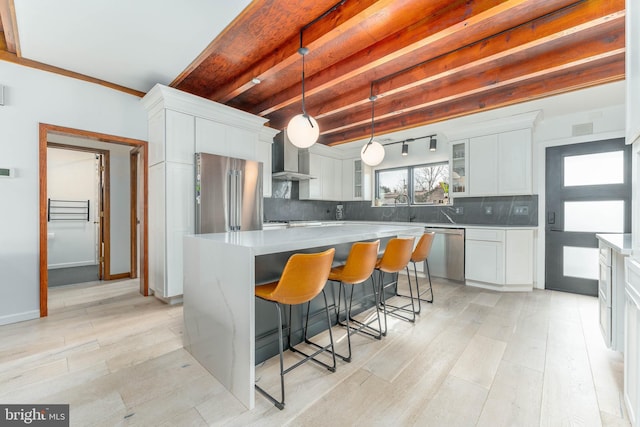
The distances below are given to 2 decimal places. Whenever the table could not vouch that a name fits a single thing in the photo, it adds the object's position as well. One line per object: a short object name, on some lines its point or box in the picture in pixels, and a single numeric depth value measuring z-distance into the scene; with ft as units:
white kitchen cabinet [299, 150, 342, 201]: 17.52
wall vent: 12.07
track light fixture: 15.40
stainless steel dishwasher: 13.83
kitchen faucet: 17.44
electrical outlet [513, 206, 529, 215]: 13.61
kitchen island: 5.07
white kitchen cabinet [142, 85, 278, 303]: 10.49
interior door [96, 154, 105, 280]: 14.56
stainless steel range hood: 15.94
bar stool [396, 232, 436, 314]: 9.98
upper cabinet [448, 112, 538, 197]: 12.72
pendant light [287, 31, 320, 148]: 8.24
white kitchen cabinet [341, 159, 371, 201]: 19.30
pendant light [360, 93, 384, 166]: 10.94
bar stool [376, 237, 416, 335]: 8.10
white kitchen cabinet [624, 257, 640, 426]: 4.03
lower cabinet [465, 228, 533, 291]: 12.50
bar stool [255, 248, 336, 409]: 5.18
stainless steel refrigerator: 11.03
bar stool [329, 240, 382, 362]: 6.72
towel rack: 18.13
